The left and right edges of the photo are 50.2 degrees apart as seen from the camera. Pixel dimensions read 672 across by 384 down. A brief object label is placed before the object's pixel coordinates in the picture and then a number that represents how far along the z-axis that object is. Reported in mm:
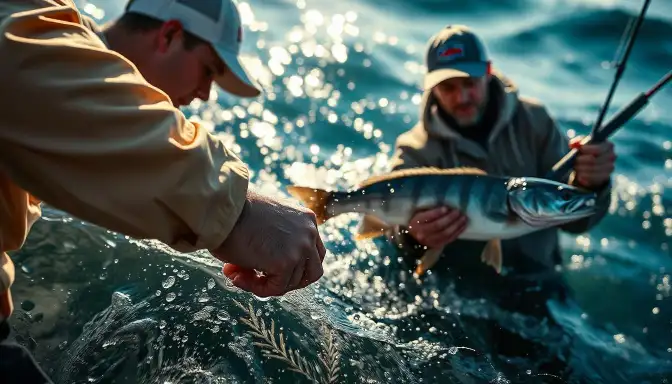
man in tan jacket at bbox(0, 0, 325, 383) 1521
